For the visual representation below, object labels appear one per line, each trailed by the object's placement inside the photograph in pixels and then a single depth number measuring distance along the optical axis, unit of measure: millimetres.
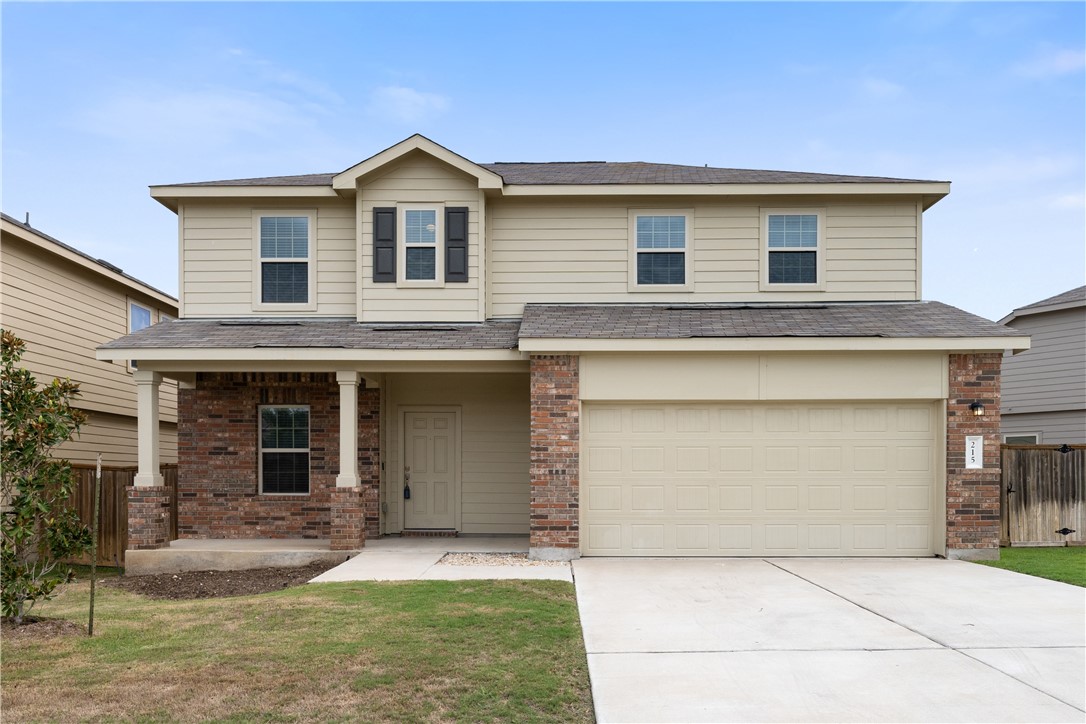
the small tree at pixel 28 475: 6613
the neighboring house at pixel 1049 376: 17906
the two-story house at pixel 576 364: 10375
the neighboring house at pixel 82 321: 12703
